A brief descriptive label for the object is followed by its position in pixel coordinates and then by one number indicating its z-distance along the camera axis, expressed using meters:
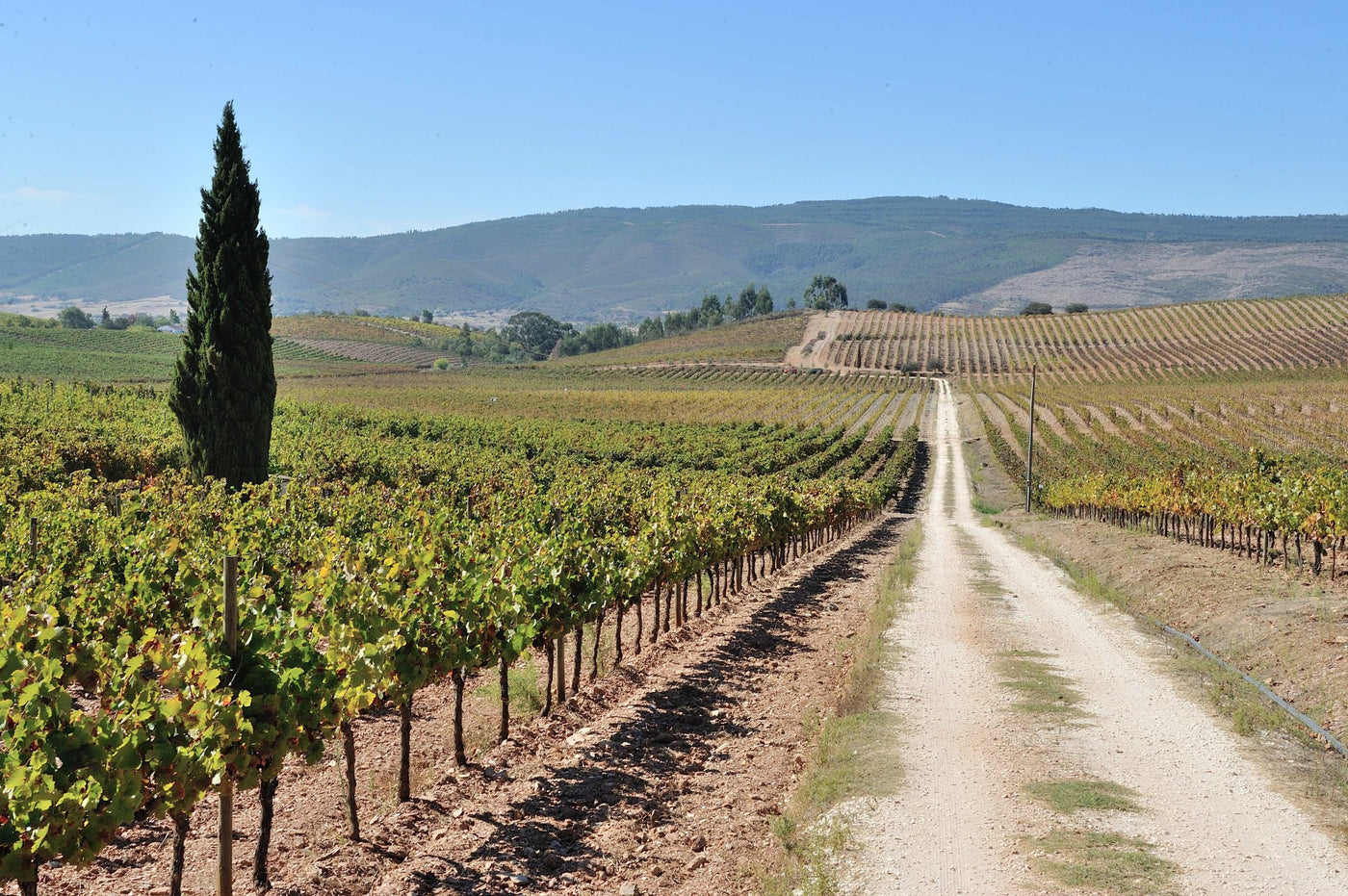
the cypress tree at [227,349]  27.69
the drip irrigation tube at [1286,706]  11.53
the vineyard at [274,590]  6.63
